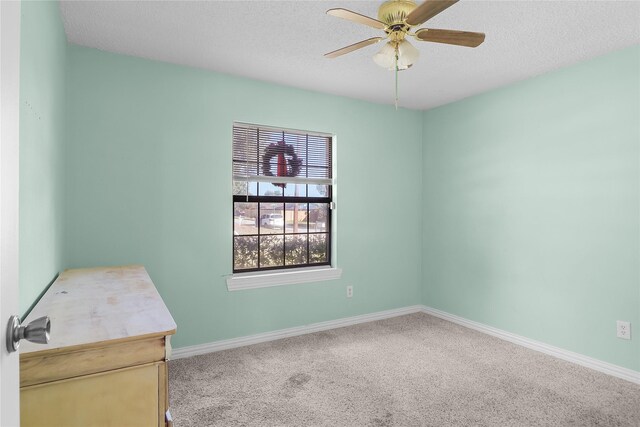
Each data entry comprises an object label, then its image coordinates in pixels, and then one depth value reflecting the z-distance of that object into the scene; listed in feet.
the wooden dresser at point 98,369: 3.63
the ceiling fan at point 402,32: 5.75
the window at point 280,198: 11.10
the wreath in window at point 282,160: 11.48
